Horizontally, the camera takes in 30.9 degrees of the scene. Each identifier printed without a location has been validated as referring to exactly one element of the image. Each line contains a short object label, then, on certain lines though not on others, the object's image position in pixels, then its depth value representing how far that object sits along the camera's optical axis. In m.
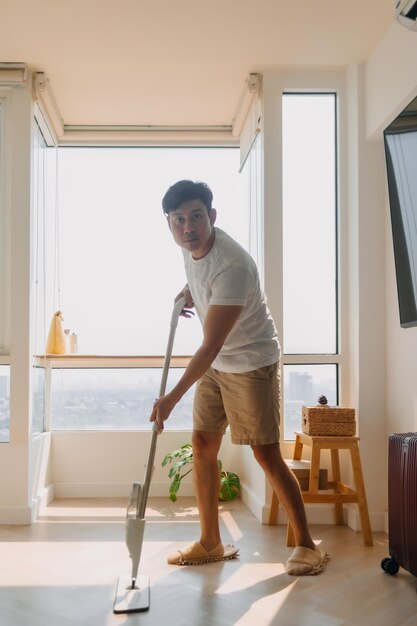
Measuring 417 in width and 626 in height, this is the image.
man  2.74
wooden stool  3.26
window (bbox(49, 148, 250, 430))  4.52
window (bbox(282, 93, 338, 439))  3.77
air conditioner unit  2.23
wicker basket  3.34
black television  2.70
